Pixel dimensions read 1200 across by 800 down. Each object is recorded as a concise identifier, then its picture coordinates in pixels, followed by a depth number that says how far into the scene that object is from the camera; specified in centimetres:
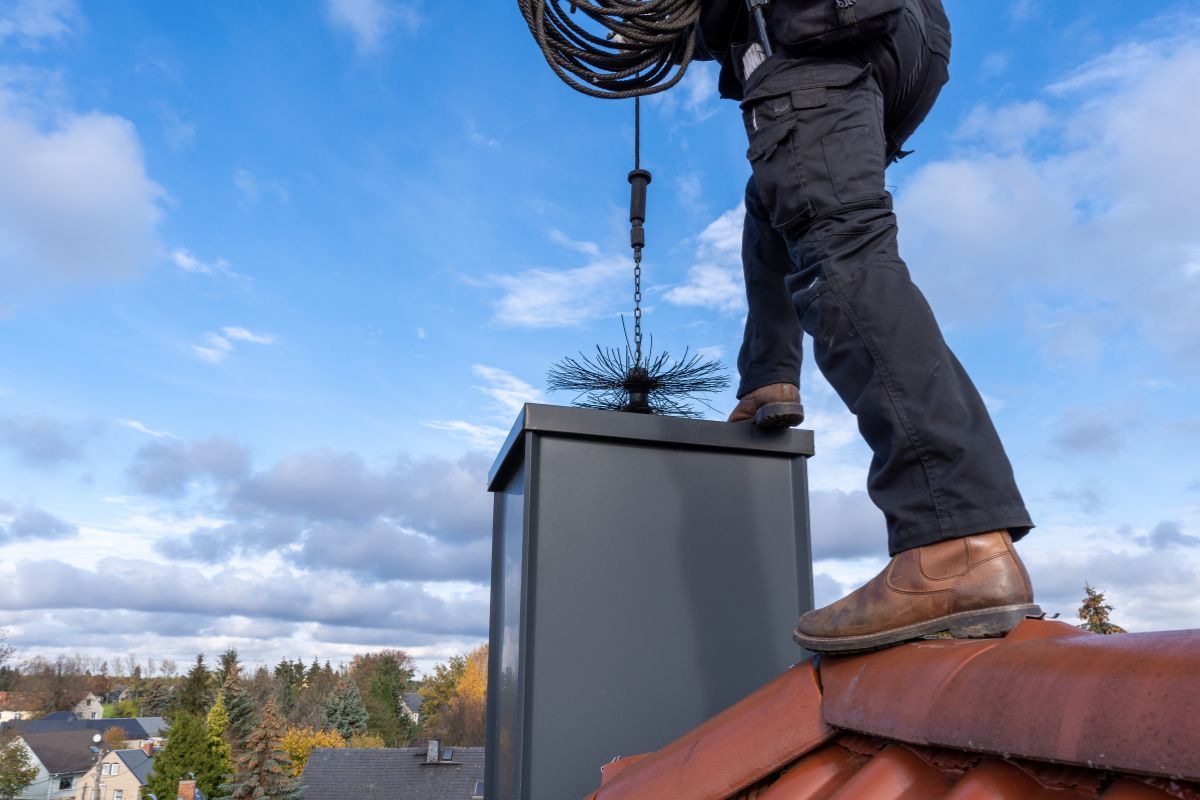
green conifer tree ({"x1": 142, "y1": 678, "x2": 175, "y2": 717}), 8212
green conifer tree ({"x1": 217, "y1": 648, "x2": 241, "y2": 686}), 5346
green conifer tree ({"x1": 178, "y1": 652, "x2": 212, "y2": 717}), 5303
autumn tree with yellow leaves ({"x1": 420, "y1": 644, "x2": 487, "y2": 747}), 5616
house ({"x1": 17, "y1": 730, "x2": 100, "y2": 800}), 5472
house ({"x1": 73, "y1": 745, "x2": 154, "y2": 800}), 5366
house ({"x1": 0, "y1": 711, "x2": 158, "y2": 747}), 6319
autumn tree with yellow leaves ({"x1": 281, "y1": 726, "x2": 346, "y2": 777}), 4981
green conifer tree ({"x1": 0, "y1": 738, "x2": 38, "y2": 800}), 4291
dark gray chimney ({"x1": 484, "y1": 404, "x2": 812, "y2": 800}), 193
